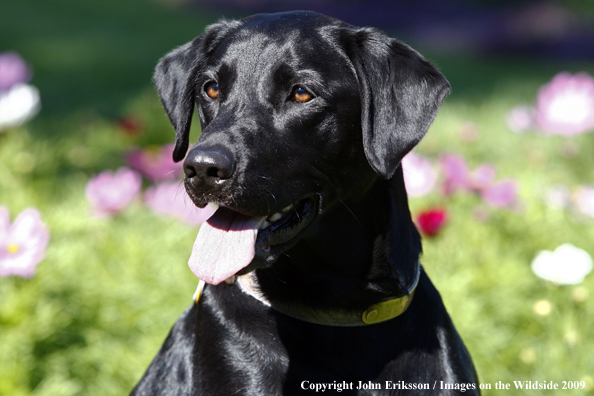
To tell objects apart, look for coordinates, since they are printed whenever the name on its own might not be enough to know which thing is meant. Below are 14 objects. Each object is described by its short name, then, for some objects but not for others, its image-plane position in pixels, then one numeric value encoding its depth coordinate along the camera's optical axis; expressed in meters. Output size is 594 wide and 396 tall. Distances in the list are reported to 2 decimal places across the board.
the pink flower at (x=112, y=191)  7.83
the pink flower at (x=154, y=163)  9.00
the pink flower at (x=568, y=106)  9.47
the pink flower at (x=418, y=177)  7.96
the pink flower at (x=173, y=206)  8.20
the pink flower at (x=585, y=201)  8.30
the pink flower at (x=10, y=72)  9.37
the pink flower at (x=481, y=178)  8.11
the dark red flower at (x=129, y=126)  9.84
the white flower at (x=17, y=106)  8.91
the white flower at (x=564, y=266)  6.73
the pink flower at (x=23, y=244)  6.23
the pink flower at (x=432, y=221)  7.16
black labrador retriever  4.47
